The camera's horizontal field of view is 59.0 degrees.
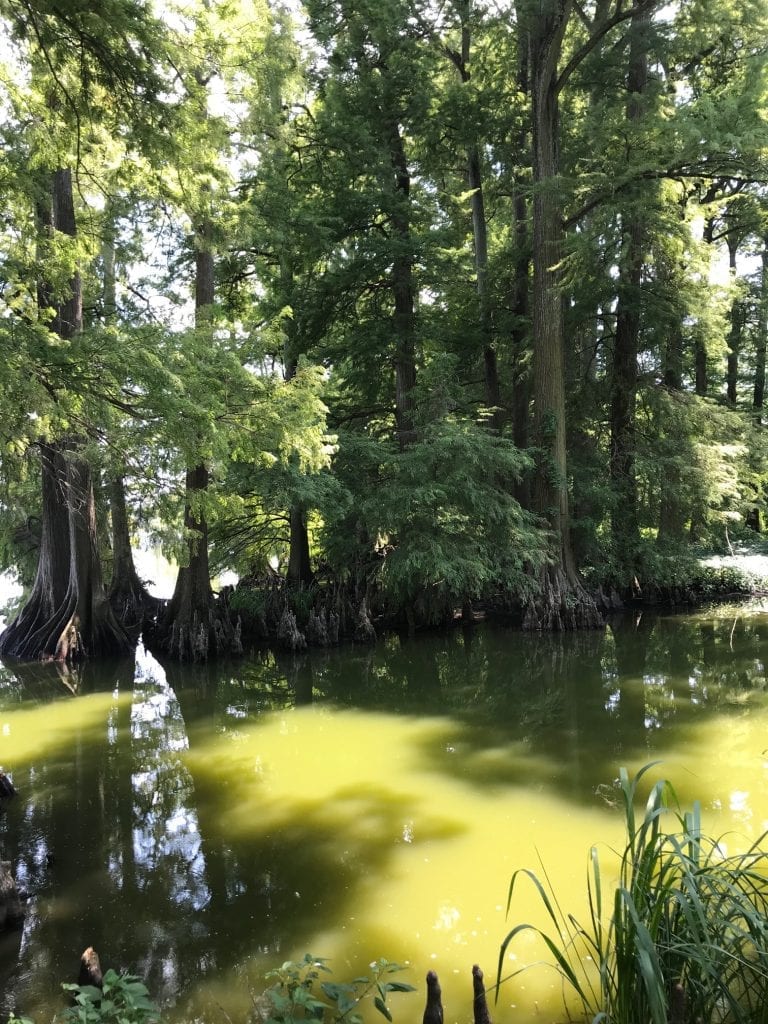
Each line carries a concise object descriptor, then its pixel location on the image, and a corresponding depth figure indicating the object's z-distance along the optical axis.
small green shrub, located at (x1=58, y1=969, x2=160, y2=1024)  2.05
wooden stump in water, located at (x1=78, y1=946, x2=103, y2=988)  2.52
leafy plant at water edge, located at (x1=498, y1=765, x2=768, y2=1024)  1.71
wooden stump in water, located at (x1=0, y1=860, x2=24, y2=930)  3.24
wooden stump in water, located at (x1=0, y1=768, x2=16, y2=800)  4.90
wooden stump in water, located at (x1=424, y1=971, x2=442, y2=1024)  1.96
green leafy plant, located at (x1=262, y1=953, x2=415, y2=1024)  2.11
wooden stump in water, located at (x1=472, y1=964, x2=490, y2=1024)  1.91
